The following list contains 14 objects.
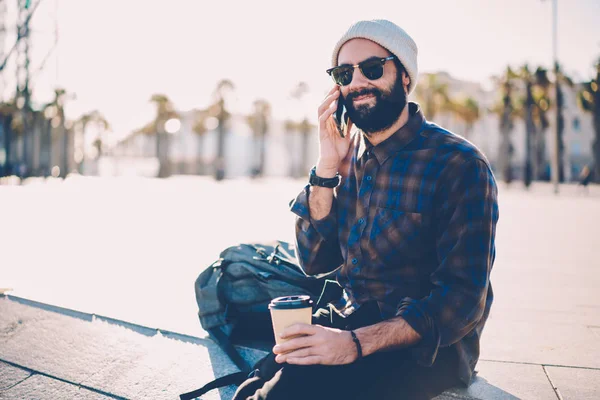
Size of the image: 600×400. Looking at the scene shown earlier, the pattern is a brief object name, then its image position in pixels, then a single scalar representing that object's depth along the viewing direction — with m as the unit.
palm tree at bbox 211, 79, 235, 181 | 56.72
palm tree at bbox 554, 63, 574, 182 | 31.50
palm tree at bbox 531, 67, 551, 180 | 44.53
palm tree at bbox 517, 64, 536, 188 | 43.62
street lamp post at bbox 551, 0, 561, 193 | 31.44
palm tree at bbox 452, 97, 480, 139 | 55.19
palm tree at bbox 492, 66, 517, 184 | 43.66
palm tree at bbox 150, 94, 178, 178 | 62.72
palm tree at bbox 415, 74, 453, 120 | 49.06
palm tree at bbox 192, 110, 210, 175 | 76.19
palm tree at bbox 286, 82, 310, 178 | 60.78
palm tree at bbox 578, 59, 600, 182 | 45.94
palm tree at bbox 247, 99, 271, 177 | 71.88
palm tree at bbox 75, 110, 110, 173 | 84.31
